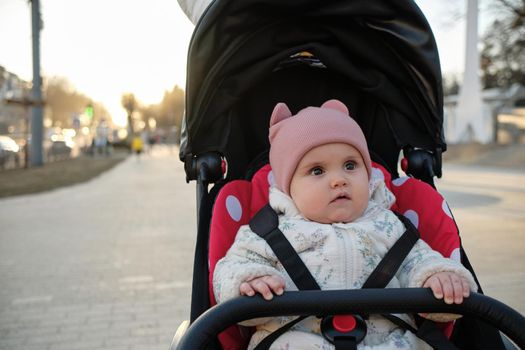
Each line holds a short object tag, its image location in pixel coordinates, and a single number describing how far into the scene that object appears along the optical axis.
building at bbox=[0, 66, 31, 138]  20.50
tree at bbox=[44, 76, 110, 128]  83.19
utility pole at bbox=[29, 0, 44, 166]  20.69
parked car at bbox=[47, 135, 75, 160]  29.30
